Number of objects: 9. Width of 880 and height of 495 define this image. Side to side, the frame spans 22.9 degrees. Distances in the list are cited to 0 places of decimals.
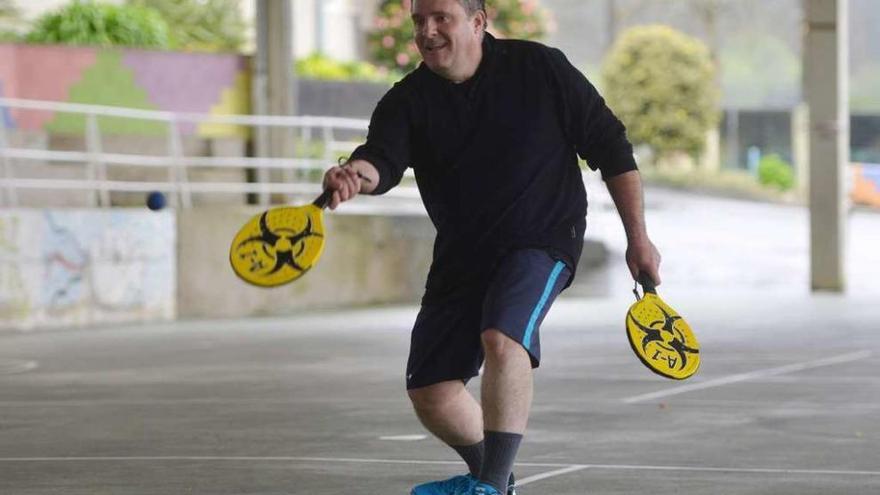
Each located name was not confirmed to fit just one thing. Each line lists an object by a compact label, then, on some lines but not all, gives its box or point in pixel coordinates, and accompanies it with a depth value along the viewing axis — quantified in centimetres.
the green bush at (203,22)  3475
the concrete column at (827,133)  2769
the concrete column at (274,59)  2691
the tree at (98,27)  2777
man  705
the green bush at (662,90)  5231
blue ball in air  1719
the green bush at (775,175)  5238
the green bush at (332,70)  3450
